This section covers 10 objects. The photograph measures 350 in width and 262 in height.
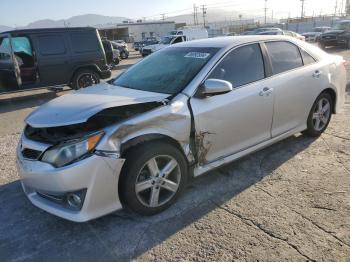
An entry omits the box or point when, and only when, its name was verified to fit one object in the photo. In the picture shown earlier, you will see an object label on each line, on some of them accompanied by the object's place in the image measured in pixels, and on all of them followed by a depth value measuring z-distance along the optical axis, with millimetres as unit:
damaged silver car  3006
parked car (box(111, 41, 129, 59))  28297
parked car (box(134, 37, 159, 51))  38838
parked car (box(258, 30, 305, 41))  24664
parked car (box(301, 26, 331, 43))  35250
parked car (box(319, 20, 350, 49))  22828
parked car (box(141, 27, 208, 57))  26297
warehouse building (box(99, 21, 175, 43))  77062
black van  9891
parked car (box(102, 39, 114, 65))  12650
